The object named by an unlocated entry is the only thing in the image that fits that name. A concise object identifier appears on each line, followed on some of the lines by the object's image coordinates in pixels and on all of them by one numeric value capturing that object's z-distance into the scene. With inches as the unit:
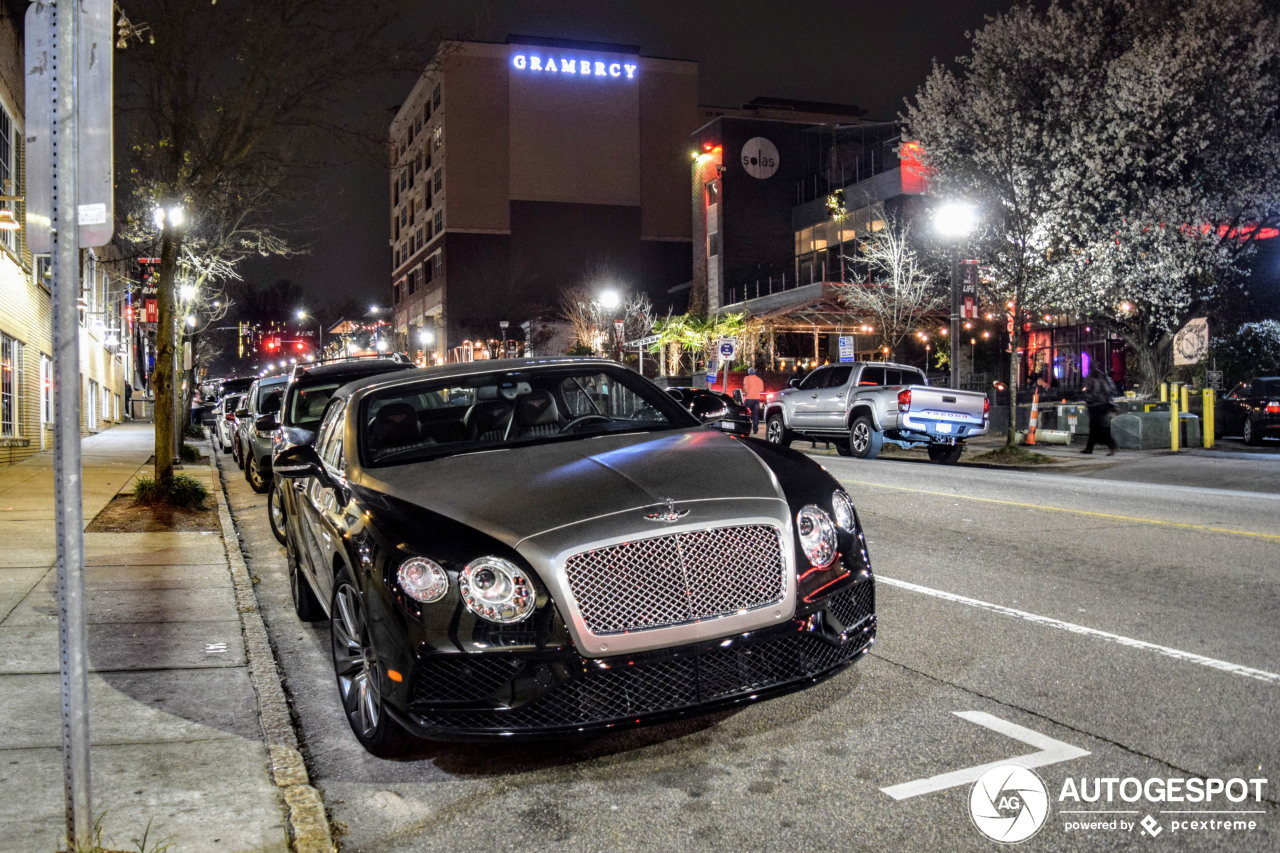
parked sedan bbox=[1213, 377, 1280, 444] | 987.3
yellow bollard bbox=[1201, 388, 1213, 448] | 944.9
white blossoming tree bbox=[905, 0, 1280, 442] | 1034.7
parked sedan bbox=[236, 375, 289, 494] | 616.4
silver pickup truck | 819.4
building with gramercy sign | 3432.6
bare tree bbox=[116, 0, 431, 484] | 579.8
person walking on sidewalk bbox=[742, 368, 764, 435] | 1234.6
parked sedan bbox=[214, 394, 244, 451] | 1032.4
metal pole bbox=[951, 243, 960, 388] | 941.2
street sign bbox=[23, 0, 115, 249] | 136.1
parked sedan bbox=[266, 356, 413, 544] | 497.1
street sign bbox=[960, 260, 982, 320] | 955.3
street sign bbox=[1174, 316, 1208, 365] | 880.9
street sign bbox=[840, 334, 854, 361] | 1216.2
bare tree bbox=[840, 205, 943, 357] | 1588.3
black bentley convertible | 159.2
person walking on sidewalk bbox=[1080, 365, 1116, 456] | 880.9
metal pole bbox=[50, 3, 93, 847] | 133.0
